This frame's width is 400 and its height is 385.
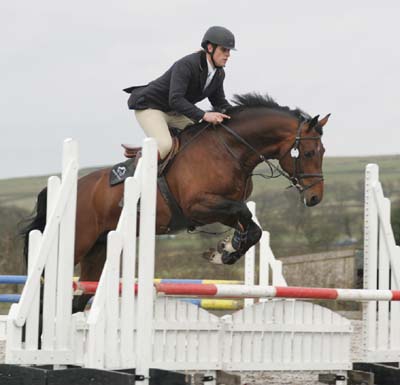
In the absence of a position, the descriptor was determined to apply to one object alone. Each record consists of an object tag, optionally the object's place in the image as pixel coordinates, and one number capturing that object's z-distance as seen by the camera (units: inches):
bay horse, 552.4
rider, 556.4
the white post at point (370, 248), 523.2
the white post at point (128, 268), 426.0
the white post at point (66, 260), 438.9
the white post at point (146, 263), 431.8
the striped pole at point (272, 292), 439.2
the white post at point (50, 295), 436.8
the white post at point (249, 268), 666.2
